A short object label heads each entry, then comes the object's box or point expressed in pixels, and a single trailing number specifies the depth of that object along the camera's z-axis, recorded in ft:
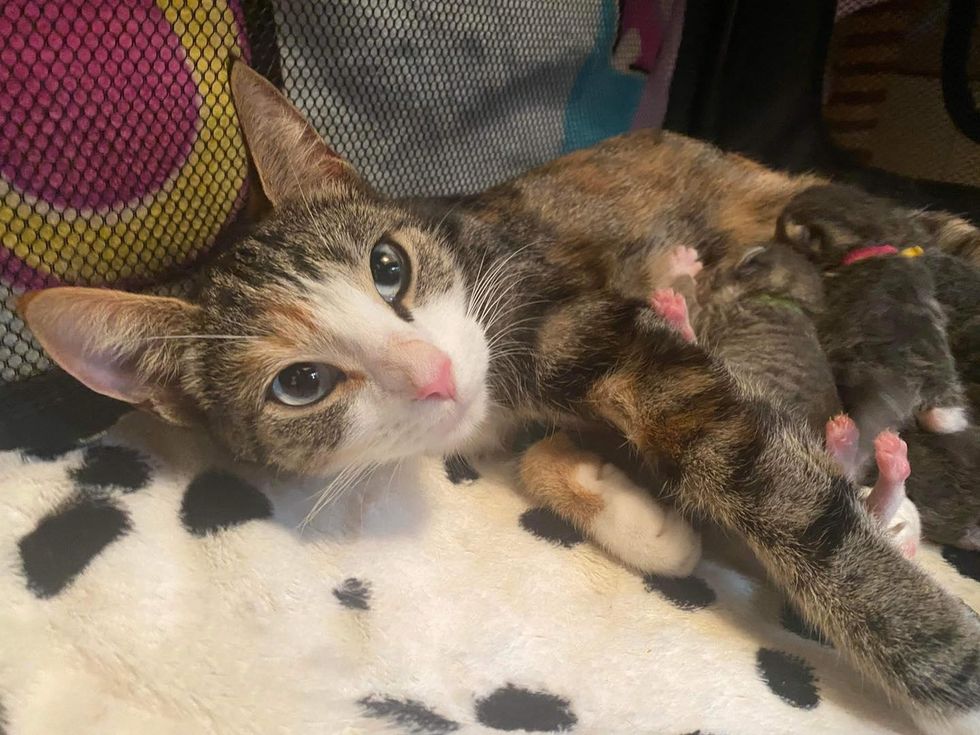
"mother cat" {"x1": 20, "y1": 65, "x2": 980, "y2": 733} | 0.75
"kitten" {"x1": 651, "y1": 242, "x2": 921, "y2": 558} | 0.86
